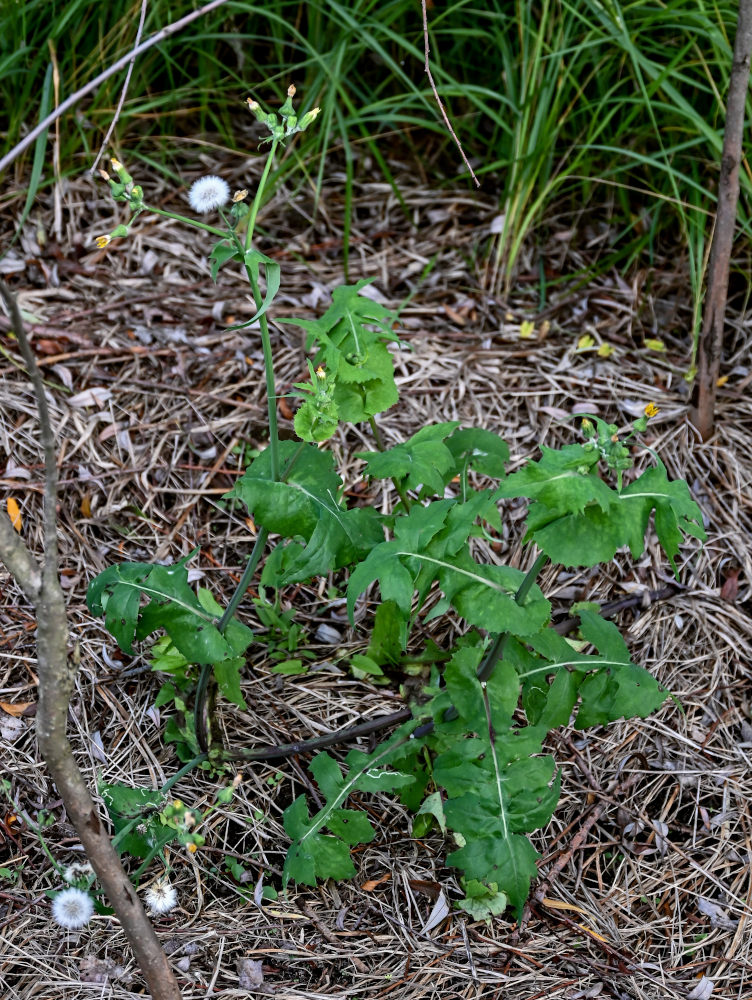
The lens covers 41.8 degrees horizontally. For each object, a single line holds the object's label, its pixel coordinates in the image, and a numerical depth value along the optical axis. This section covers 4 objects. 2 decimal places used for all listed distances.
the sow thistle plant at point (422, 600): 1.60
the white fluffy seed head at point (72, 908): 1.75
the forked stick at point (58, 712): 1.38
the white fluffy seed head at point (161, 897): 1.76
